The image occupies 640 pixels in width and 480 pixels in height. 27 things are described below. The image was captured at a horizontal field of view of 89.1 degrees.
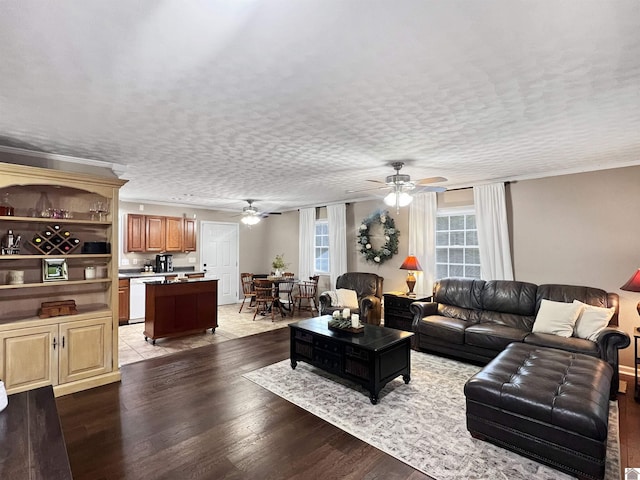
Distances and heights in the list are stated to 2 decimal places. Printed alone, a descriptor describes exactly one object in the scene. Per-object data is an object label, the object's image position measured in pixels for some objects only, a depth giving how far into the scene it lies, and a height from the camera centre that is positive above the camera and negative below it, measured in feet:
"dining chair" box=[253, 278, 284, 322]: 22.45 -2.59
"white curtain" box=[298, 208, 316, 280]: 25.89 +1.09
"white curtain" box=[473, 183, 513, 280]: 15.96 +0.93
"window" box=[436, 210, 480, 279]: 17.71 +0.37
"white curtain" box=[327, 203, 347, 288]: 22.97 +1.08
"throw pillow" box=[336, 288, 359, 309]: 19.31 -2.61
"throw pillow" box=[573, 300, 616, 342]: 11.72 -2.69
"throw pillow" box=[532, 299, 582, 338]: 12.36 -2.69
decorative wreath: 20.21 +1.00
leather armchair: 18.17 -2.46
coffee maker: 23.66 -0.27
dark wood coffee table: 10.73 -3.53
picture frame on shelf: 11.47 -0.25
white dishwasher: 21.22 -2.43
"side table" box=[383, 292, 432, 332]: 17.48 -3.09
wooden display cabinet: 10.51 -1.08
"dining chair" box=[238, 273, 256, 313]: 24.22 -2.12
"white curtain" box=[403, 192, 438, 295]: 18.63 +0.97
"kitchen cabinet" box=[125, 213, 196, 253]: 22.69 +1.91
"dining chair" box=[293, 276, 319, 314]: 23.72 -2.55
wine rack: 11.29 +0.76
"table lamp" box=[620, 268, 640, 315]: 11.09 -1.30
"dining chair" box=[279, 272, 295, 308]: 23.47 -2.55
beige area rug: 7.54 -4.88
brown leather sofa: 11.24 -3.03
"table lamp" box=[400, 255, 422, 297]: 18.12 -0.85
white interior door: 27.12 +0.20
